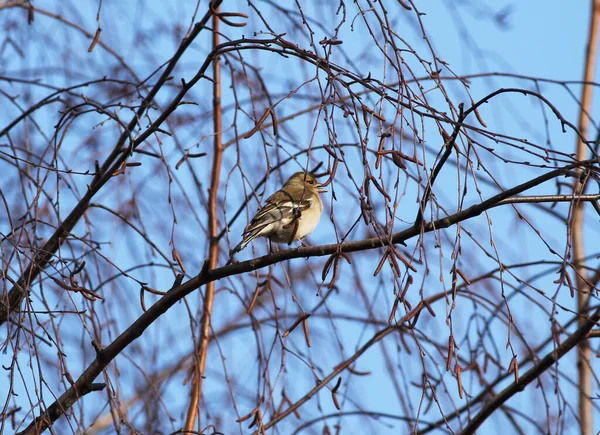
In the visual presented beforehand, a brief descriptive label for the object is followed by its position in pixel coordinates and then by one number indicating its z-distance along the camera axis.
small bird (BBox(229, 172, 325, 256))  9.04
